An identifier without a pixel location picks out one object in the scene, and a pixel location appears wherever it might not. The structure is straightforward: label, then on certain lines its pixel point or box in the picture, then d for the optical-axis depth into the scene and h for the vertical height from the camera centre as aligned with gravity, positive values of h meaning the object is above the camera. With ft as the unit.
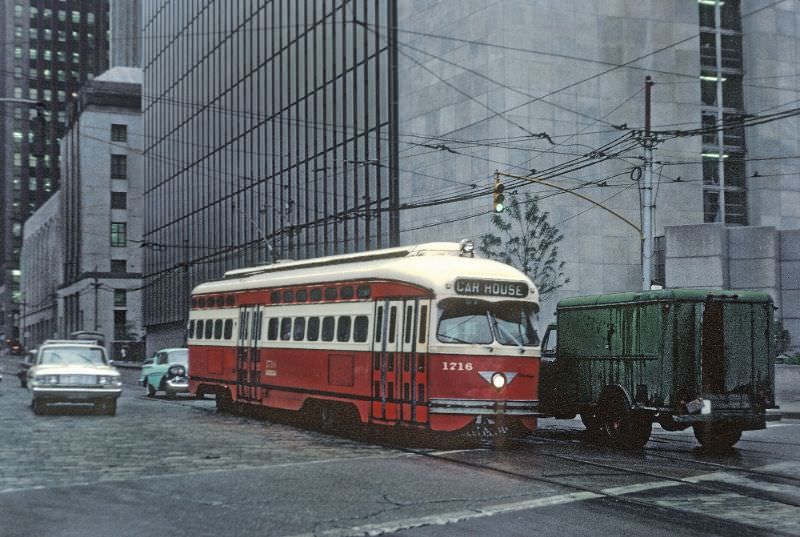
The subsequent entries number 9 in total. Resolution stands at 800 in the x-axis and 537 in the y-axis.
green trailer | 55.72 -1.14
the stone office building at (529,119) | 153.17 +37.07
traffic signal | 88.63 +12.86
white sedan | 79.71 -3.21
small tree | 126.21 +12.49
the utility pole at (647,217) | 91.76 +11.48
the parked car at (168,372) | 112.16 -3.49
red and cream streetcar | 57.57 +0.08
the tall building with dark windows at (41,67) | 572.51 +154.87
